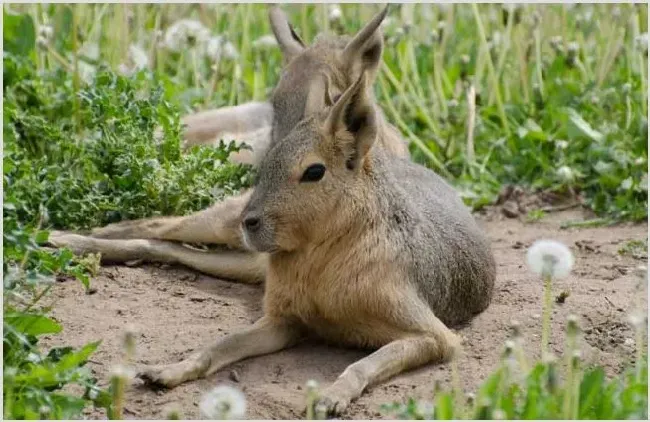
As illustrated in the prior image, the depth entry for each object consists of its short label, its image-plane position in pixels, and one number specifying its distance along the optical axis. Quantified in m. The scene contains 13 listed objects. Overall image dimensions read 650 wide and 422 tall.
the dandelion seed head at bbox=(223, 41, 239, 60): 19.00
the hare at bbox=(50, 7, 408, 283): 13.91
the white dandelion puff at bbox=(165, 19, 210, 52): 19.23
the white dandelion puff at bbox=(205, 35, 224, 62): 18.97
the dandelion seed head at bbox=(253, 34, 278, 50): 19.83
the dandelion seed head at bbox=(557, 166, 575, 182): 16.84
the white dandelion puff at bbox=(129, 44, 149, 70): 18.42
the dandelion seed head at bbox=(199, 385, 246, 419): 7.98
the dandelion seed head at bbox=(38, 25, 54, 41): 16.97
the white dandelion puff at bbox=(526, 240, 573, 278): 9.50
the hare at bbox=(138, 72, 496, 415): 11.44
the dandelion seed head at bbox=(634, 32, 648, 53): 17.86
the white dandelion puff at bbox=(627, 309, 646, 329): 8.72
